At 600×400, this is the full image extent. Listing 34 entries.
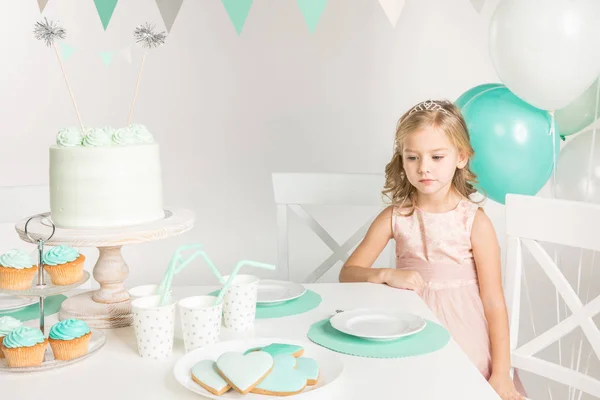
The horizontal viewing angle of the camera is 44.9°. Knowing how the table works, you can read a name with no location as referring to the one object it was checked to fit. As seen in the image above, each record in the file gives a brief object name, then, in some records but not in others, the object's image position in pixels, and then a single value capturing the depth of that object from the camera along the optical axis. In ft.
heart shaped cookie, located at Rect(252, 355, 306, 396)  3.38
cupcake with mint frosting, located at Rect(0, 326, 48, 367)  3.68
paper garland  8.99
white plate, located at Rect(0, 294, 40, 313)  4.85
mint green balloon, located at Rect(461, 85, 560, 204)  6.35
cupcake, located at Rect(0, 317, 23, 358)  3.84
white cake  4.44
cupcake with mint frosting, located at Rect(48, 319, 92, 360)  3.80
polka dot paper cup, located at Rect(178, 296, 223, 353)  3.94
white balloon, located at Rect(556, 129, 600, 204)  6.42
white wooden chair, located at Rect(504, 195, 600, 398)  5.08
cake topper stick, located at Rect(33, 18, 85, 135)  4.40
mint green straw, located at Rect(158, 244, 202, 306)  4.01
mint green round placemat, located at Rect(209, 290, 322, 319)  4.66
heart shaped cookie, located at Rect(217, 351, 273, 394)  3.36
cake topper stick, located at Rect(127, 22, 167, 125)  4.50
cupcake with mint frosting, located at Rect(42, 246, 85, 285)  4.25
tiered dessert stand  3.75
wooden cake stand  4.28
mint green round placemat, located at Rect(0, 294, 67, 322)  4.75
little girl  5.98
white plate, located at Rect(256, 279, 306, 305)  4.82
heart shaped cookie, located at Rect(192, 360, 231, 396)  3.39
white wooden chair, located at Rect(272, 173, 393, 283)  7.47
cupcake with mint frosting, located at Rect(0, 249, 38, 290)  4.12
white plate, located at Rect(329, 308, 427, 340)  4.09
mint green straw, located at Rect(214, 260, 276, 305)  4.03
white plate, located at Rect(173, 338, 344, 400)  3.40
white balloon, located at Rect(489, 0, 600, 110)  5.81
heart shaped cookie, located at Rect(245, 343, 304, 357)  3.75
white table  3.45
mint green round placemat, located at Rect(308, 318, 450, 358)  3.93
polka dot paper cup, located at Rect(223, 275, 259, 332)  4.26
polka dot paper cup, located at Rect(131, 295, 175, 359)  3.87
